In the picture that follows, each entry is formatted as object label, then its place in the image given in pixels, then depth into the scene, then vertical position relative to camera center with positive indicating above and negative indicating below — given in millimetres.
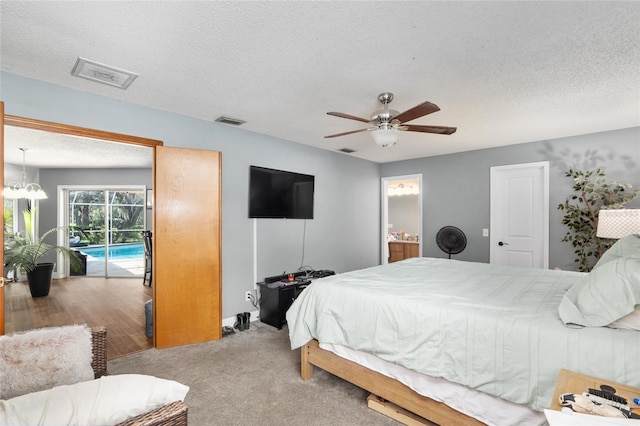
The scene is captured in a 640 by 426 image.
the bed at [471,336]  1318 -653
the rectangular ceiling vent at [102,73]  2150 +1080
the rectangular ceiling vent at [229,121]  3314 +1073
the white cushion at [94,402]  811 -564
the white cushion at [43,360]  1188 -633
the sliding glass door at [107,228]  6617 -329
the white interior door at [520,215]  4070 -17
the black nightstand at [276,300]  3508 -1049
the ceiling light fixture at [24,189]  4941 +445
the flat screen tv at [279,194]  3814 +277
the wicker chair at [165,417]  929 -663
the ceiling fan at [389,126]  2402 +743
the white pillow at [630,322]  1299 -480
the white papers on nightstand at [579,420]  791 -558
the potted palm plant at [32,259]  4676 -735
